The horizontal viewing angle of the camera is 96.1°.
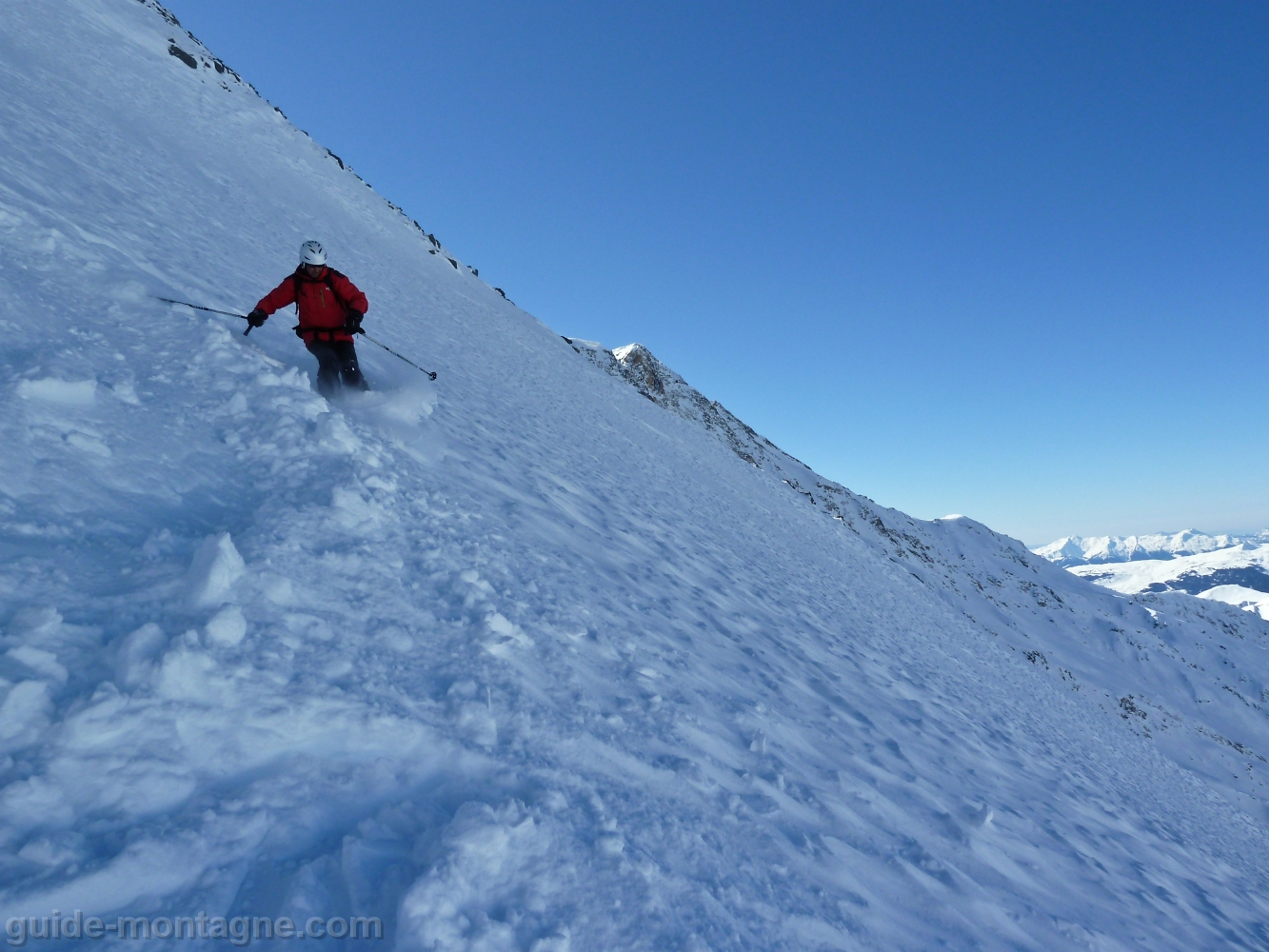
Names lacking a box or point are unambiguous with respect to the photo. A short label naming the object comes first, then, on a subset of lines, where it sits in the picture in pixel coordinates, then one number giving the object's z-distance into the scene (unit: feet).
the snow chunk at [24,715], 6.84
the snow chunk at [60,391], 12.11
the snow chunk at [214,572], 9.57
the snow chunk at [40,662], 7.55
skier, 21.29
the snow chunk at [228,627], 9.00
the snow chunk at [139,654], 7.93
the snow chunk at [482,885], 6.77
